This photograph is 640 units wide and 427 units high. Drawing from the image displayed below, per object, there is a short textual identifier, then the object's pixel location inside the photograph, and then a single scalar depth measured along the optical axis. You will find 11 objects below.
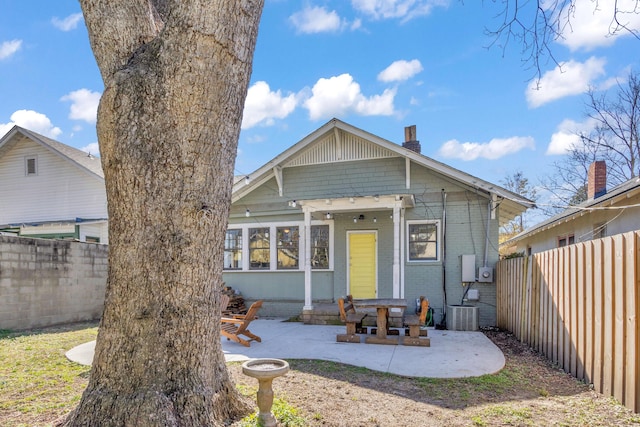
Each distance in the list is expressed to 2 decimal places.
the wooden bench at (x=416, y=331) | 6.72
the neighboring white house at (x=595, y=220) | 8.15
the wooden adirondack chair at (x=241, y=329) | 6.78
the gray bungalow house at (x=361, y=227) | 9.12
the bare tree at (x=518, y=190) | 25.52
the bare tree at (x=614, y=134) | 18.67
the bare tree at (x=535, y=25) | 4.39
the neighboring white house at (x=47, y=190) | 14.15
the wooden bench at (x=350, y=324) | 7.04
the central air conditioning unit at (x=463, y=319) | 8.46
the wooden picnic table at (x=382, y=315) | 6.82
